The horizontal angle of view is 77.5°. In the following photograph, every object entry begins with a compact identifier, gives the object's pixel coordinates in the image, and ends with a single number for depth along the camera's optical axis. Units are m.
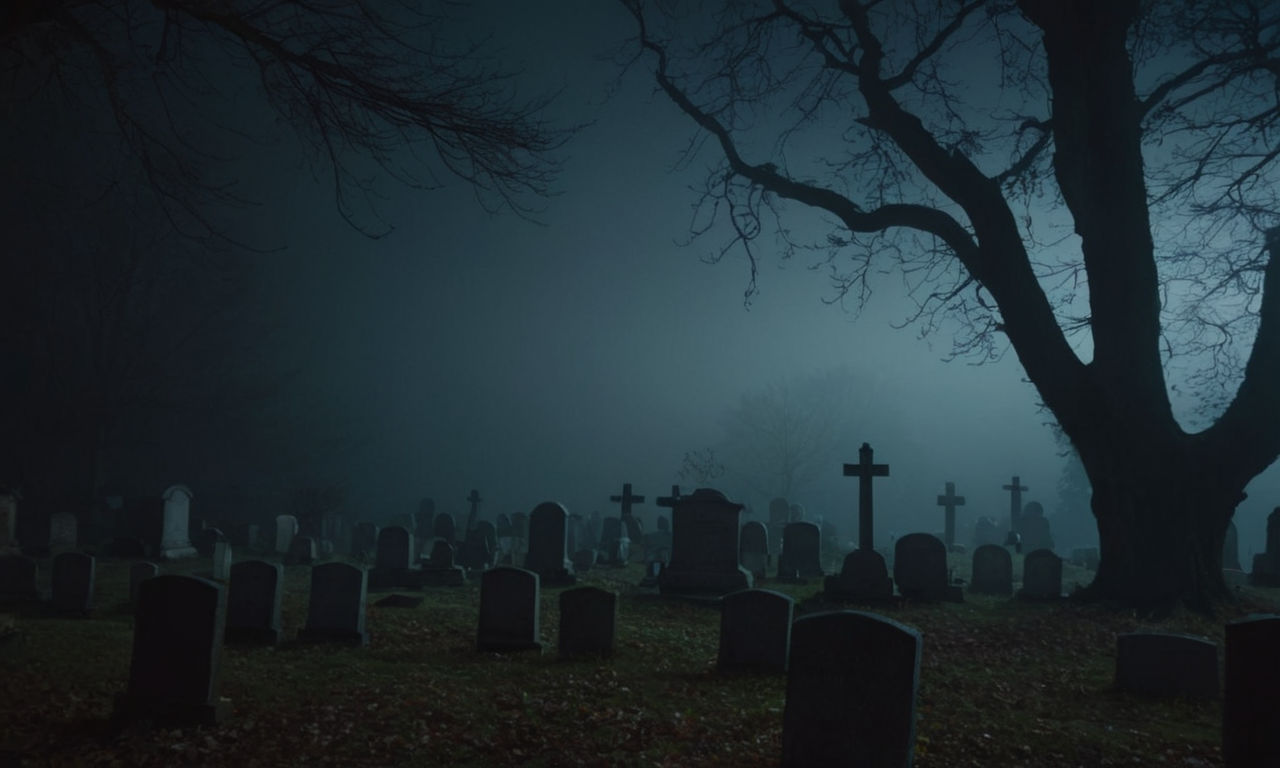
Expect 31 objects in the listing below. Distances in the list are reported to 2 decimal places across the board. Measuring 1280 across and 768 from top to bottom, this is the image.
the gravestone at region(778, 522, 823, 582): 18.80
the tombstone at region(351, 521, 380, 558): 25.47
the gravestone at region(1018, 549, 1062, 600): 14.45
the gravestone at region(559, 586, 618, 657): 8.73
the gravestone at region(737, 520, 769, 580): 20.36
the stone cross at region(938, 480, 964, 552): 27.41
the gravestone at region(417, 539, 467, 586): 16.02
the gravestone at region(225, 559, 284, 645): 9.06
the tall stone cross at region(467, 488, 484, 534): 28.30
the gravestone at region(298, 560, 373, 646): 9.27
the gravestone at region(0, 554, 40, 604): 12.12
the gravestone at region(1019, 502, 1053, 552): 28.56
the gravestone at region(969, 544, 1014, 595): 16.28
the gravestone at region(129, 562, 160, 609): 12.36
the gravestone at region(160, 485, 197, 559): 19.72
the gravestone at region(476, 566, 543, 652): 9.05
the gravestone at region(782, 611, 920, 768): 4.62
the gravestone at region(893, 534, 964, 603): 14.33
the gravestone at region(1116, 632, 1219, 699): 7.07
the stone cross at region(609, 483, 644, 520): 22.30
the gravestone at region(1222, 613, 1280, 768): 5.19
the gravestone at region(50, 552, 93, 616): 11.20
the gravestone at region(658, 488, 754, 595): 14.47
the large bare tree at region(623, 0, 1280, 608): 12.13
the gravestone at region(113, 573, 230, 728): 5.73
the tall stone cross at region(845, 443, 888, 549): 17.25
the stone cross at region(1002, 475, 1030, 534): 28.80
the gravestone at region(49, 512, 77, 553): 19.80
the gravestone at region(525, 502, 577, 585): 16.52
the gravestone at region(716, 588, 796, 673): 7.88
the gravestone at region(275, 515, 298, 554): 22.67
